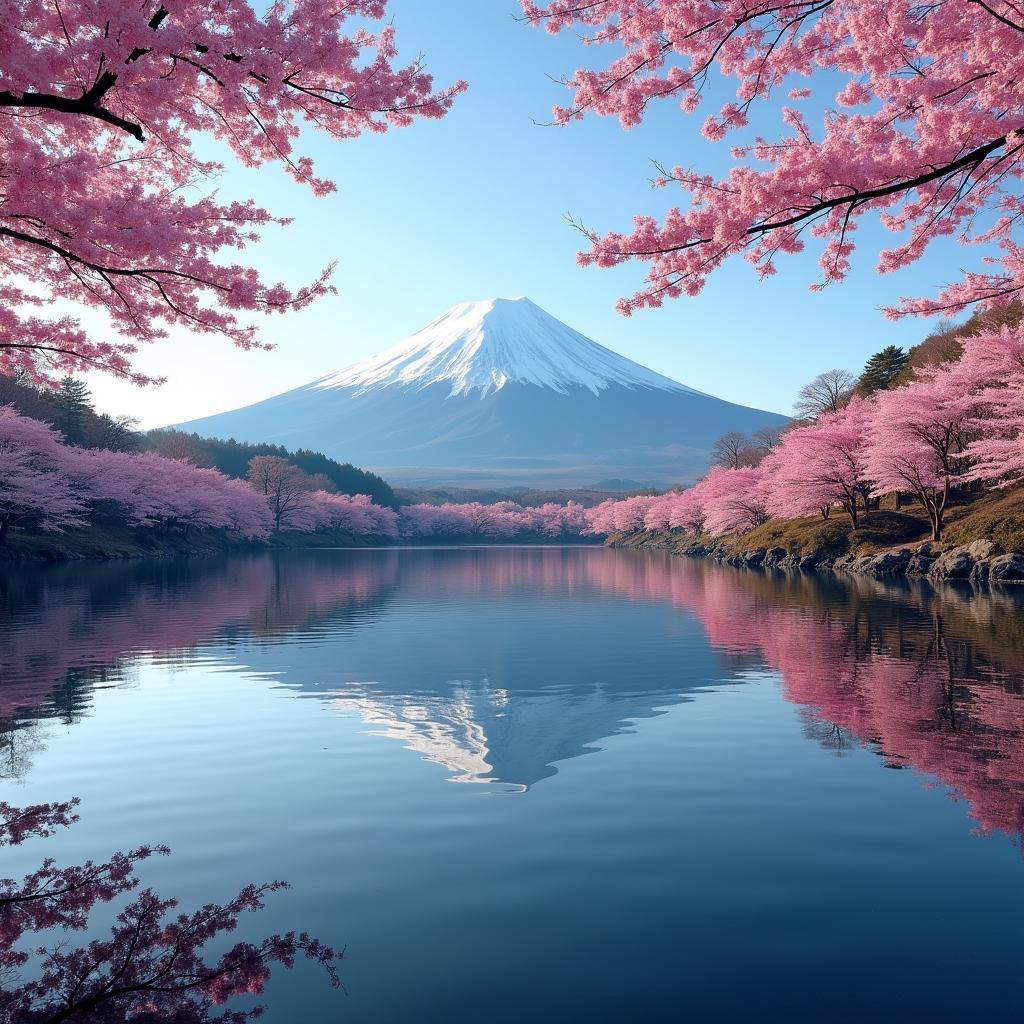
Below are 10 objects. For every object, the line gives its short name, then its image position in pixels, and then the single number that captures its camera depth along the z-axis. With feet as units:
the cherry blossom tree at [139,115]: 21.65
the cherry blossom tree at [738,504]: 195.52
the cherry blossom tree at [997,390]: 97.40
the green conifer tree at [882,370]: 189.16
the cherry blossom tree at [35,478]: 144.46
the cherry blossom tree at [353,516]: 325.21
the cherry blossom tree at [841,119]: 22.20
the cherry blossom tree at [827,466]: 143.54
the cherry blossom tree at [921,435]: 114.62
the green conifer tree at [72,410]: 204.74
